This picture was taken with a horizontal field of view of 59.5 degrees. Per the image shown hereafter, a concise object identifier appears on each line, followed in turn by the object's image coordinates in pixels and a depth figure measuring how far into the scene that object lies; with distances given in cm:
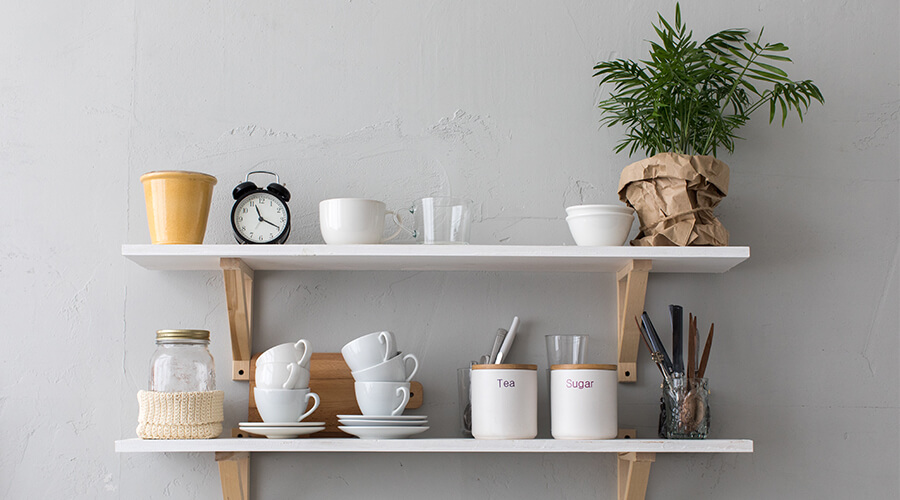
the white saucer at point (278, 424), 118
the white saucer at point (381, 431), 119
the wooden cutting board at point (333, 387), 134
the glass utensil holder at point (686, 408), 123
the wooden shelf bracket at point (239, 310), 125
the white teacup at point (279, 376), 120
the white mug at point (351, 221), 122
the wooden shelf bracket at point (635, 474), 122
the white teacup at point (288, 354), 121
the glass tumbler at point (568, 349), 128
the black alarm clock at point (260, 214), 126
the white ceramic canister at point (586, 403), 119
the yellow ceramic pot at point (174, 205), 122
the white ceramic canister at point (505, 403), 118
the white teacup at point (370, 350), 122
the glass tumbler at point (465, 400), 129
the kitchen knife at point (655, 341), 126
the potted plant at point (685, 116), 123
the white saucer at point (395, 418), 119
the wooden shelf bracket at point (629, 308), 126
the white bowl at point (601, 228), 123
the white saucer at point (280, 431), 119
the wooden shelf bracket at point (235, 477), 128
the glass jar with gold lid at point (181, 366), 124
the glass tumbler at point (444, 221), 123
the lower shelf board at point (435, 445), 115
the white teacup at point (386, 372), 121
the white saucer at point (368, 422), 120
